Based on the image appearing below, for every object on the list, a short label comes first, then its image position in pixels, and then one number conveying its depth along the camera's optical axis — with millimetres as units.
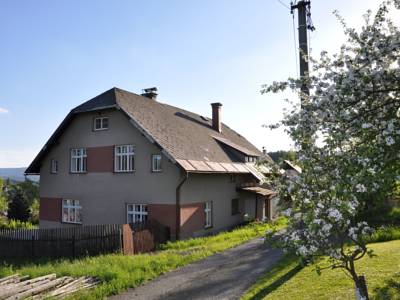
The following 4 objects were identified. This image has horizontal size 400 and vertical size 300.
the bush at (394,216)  14627
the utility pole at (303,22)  9758
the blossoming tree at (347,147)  4379
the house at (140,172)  19391
